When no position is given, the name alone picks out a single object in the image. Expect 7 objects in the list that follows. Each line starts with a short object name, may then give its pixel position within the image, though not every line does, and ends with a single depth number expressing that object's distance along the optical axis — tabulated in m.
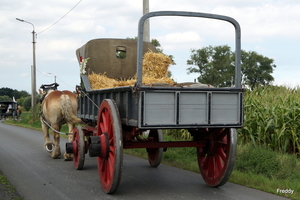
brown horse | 9.49
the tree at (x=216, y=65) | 27.08
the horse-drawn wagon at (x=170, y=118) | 5.32
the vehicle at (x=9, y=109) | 33.58
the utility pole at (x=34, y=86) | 28.81
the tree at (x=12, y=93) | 119.06
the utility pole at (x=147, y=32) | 13.18
